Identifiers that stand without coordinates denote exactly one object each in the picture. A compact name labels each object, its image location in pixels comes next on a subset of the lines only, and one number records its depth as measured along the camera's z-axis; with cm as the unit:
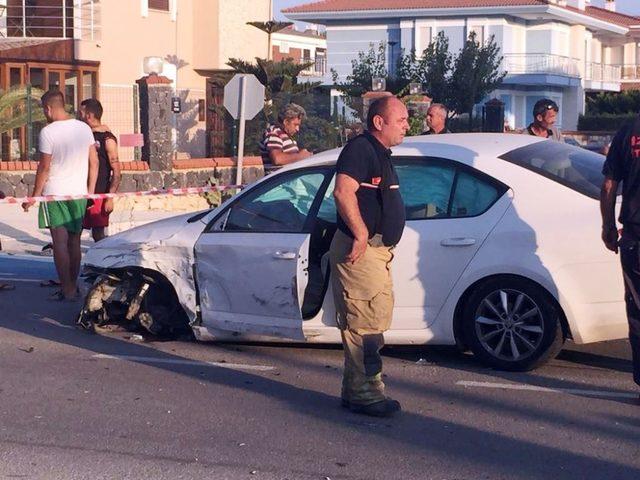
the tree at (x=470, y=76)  3703
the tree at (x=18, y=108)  2147
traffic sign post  1515
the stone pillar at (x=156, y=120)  2119
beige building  2758
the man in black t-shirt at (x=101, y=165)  1122
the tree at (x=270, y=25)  3291
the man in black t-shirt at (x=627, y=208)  632
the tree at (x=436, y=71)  3641
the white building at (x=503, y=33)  5047
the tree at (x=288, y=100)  2675
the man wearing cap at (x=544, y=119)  1038
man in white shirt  1019
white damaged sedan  716
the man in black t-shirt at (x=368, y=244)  623
